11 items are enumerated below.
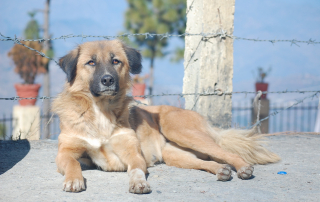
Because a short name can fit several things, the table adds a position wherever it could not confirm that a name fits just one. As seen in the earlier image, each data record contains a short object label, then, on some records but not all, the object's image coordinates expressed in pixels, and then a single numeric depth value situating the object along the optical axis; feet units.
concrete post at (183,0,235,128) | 16.60
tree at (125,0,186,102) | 66.85
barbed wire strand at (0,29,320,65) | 15.55
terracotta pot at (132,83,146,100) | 38.45
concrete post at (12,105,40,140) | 42.29
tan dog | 11.06
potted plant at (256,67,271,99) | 36.73
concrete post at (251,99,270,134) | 36.20
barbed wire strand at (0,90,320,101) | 16.11
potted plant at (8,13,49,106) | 48.75
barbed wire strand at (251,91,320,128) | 19.42
